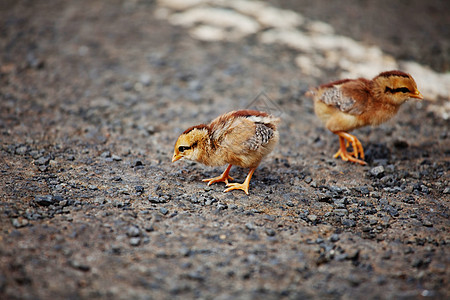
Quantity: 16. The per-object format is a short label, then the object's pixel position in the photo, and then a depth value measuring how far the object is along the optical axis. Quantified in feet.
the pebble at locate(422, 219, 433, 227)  13.58
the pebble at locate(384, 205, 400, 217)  14.28
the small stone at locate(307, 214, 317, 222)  13.98
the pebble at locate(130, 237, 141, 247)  12.03
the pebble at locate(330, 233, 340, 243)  12.79
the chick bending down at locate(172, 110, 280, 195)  15.03
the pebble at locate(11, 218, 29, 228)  12.36
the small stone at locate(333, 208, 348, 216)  14.43
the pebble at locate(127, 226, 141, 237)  12.39
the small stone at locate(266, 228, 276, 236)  12.88
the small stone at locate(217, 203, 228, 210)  14.24
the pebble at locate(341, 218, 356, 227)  13.83
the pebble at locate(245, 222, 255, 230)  13.14
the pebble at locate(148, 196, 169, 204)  14.40
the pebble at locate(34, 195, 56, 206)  13.69
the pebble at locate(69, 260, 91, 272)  10.94
